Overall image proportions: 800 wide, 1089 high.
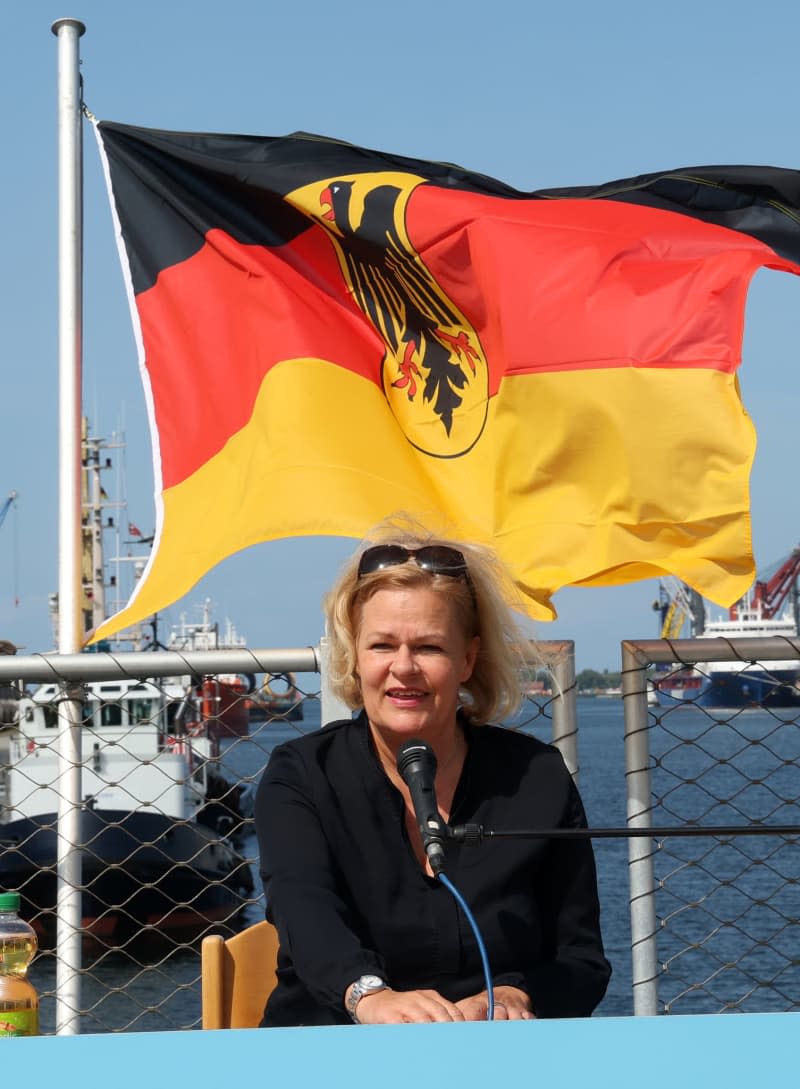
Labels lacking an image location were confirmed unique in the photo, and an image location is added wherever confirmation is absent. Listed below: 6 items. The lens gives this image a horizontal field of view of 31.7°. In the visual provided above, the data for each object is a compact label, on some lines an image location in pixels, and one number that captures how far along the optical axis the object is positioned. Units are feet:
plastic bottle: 7.14
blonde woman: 8.84
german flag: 13.56
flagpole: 12.08
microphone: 6.32
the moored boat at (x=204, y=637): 175.02
